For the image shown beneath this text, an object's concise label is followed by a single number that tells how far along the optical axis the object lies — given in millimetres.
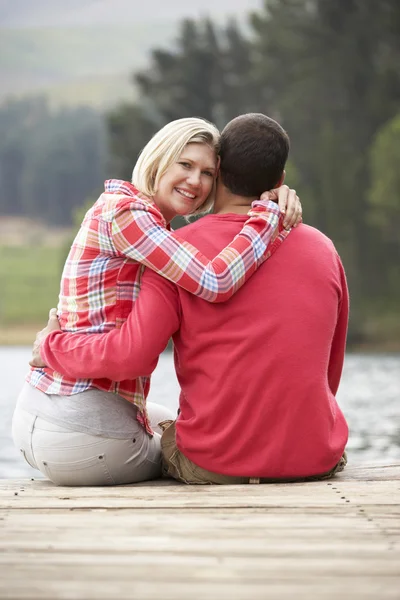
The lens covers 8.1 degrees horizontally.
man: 6464
